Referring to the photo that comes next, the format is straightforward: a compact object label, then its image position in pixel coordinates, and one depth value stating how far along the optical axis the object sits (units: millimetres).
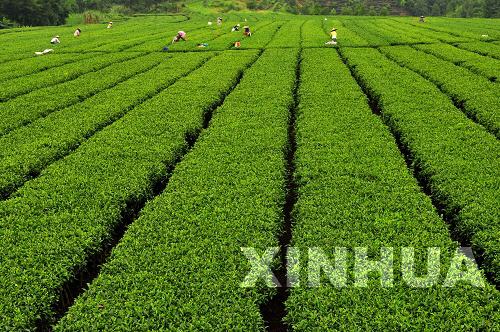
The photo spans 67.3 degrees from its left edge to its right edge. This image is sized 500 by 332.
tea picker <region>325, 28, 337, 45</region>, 32594
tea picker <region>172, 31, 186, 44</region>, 36638
